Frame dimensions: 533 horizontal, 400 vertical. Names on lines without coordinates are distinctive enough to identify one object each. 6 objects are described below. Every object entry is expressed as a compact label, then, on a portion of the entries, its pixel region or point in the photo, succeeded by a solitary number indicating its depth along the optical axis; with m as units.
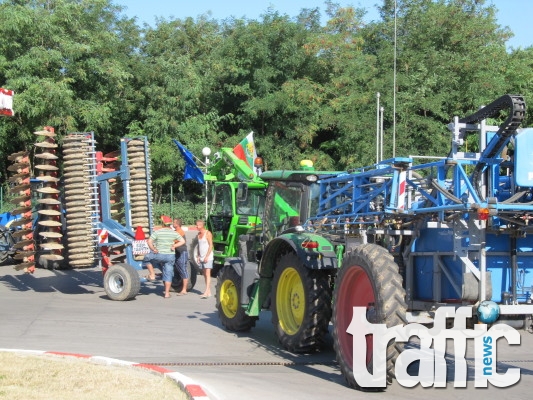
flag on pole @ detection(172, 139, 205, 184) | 18.81
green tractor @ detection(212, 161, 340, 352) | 9.01
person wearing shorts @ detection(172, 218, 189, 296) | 15.99
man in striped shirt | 15.29
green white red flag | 17.12
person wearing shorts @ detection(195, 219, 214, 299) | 15.94
